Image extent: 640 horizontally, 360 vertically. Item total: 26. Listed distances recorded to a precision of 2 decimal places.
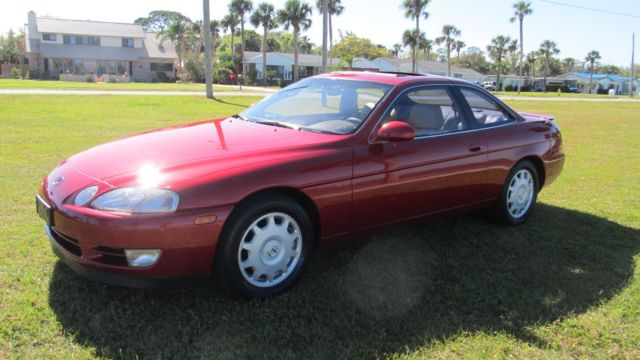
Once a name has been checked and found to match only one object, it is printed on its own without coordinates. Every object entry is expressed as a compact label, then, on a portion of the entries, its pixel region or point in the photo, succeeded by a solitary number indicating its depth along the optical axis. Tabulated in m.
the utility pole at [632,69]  63.66
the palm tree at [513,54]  91.81
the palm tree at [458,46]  90.38
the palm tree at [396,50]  112.62
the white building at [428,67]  76.62
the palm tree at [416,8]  64.12
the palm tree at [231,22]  63.40
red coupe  3.09
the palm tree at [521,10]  77.00
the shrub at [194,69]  60.03
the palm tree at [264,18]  57.02
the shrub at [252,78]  57.94
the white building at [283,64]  66.06
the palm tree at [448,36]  86.25
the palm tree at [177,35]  64.38
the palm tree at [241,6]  59.22
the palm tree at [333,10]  58.06
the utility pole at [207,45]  22.19
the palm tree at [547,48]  99.62
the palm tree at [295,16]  53.19
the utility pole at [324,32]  22.77
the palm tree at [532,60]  105.90
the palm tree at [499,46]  92.50
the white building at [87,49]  54.06
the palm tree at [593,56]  112.44
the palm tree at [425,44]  75.25
